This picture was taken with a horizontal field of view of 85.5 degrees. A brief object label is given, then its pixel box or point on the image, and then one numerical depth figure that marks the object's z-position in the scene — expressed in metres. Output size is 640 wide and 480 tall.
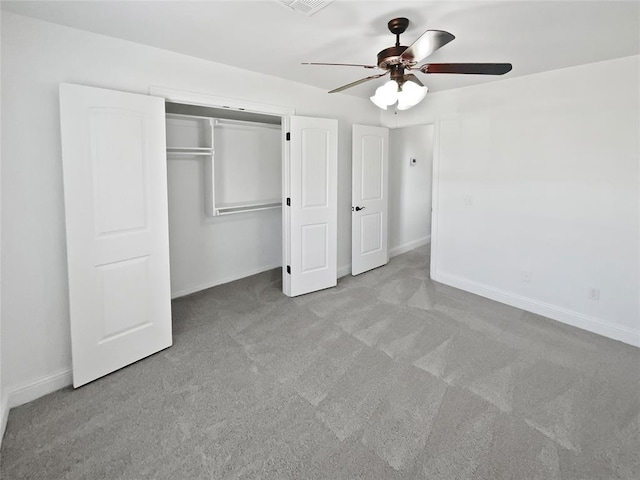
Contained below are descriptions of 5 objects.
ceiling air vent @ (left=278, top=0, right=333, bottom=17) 1.91
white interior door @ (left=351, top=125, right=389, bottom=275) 4.48
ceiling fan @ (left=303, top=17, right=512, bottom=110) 1.86
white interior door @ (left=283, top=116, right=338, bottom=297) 3.76
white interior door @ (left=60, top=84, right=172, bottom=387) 2.24
